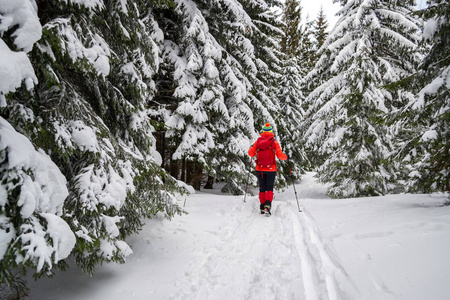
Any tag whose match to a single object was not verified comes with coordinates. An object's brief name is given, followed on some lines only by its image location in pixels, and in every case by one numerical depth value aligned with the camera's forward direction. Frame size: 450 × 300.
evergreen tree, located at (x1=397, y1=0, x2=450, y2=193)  4.03
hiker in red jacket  6.57
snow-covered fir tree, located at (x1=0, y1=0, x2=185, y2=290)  1.92
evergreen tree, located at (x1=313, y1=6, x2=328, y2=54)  30.62
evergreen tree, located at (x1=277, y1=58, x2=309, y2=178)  17.28
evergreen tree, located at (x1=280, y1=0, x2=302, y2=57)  27.30
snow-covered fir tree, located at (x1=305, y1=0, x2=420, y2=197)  9.03
